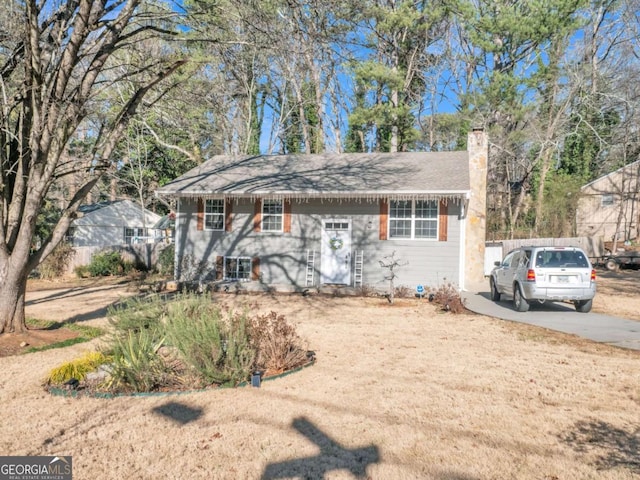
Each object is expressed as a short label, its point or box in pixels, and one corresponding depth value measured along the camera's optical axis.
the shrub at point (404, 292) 14.02
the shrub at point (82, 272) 19.33
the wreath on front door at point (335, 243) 15.02
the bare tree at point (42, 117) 7.59
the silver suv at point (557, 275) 10.28
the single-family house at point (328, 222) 14.06
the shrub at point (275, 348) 6.06
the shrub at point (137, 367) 5.30
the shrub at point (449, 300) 11.22
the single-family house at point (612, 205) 33.50
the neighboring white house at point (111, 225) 29.67
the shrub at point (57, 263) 19.12
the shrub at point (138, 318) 6.70
